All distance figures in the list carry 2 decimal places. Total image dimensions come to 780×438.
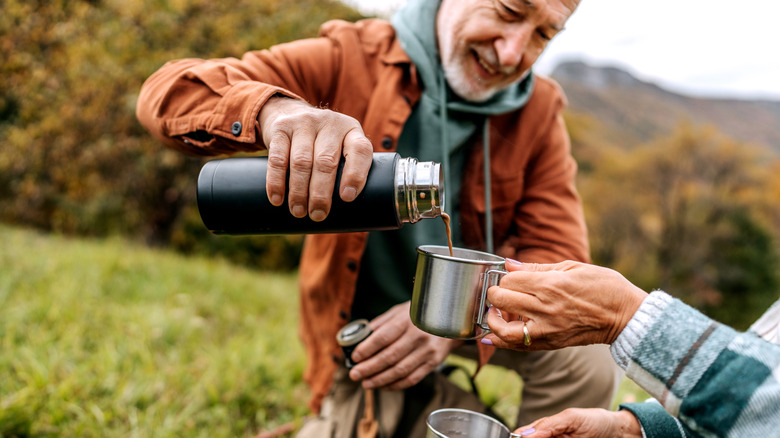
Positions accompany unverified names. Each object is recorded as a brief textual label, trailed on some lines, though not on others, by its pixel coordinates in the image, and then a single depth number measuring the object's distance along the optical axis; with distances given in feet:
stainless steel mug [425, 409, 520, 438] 2.21
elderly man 2.65
